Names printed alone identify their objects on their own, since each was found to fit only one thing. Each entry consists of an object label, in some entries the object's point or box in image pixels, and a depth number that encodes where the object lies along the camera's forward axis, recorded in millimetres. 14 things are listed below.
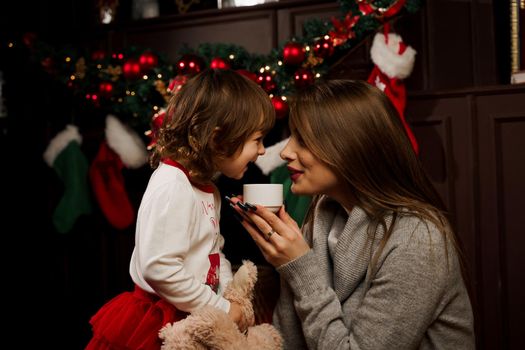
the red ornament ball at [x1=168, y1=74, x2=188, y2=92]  2144
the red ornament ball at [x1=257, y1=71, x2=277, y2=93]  2357
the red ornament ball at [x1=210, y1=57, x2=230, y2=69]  2350
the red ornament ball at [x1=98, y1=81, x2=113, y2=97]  2736
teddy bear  1211
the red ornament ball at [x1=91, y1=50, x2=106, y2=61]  2846
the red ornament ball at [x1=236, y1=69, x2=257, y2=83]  2298
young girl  1281
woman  1216
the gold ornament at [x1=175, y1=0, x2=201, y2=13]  3243
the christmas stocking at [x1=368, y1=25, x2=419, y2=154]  2404
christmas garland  2340
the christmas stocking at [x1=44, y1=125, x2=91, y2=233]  3209
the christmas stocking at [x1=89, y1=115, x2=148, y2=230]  3131
